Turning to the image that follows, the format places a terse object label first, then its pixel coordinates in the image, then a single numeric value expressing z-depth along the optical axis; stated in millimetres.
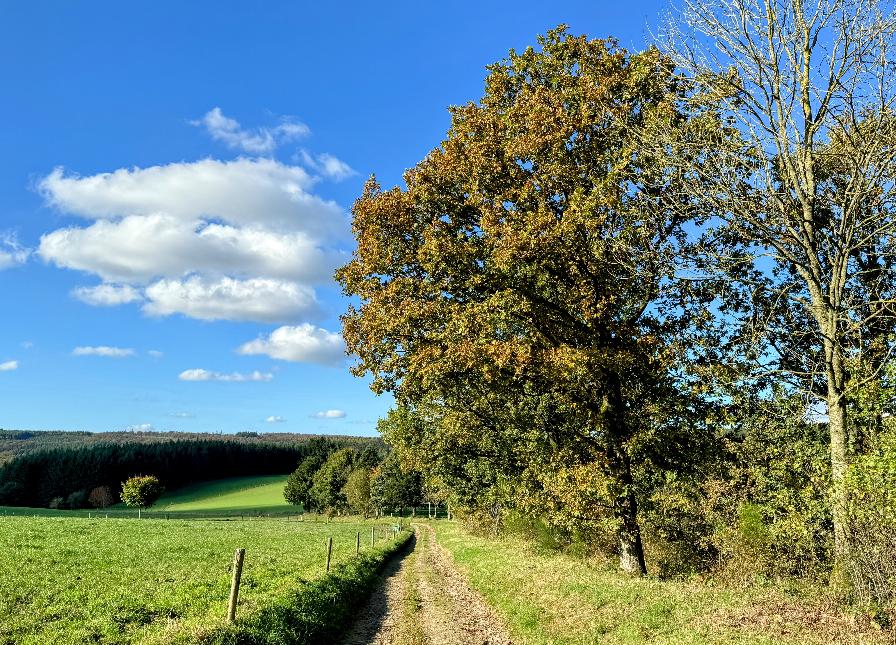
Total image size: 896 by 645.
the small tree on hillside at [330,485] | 109688
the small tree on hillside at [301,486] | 116500
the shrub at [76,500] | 121062
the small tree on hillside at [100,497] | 120250
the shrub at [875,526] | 9930
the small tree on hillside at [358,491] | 102250
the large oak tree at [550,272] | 15805
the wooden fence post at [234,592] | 11191
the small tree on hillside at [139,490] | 98062
